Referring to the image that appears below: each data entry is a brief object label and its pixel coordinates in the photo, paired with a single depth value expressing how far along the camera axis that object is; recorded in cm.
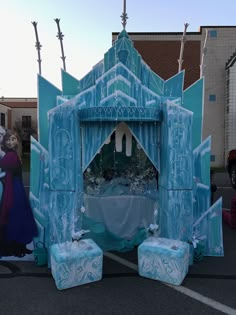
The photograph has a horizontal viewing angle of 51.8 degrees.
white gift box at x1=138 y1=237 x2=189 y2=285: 322
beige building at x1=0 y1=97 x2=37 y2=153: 2712
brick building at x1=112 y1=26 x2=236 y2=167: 1558
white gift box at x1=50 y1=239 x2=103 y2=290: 310
